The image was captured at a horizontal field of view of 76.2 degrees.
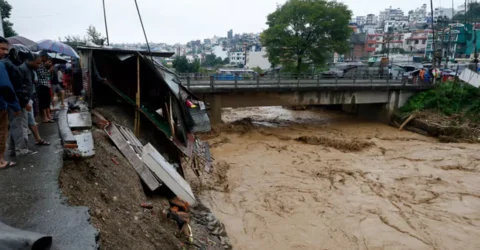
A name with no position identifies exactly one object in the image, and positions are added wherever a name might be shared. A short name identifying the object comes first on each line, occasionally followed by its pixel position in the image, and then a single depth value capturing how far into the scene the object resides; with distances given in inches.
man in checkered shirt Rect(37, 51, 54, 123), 253.0
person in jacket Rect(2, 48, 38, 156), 173.5
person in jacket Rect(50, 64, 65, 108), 322.7
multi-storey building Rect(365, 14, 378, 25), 5713.6
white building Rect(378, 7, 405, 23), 6092.5
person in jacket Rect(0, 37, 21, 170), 161.0
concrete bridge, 680.4
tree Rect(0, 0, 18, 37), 858.6
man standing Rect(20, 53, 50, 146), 194.0
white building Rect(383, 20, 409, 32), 3663.9
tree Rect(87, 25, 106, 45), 1061.0
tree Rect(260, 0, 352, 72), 977.5
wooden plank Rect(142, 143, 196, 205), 235.8
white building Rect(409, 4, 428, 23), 5040.4
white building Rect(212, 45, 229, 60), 3765.8
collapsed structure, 323.6
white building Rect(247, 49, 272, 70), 2331.7
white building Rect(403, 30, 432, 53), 2386.8
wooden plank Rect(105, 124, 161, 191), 230.2
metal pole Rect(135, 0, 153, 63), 250.4
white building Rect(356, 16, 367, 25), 6540.4
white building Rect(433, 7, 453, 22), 3999.8
